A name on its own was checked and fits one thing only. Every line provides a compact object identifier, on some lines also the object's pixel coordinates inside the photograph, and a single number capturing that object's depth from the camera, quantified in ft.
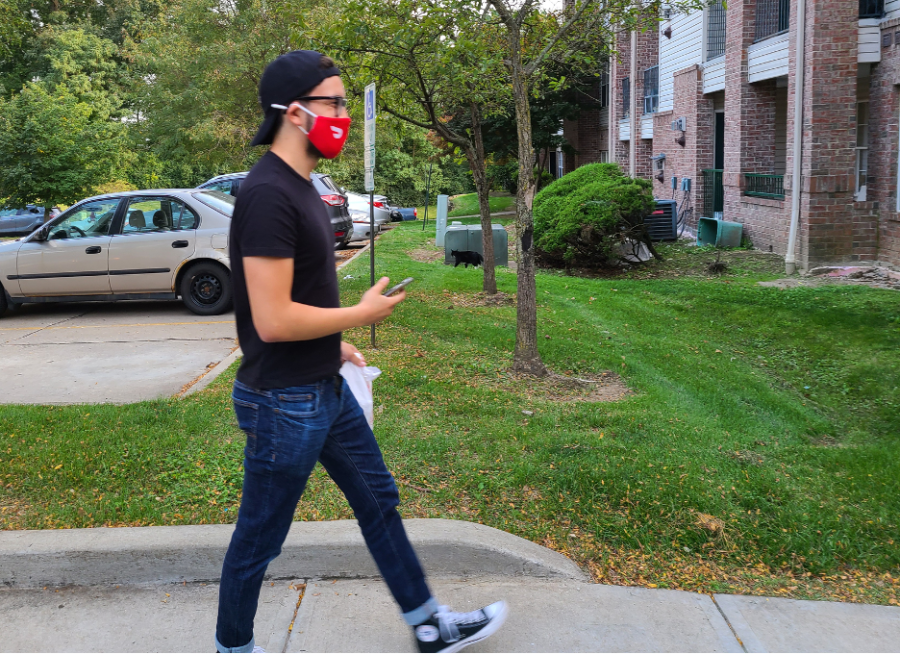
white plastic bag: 9.90
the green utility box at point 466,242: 51.85
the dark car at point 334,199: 55.42
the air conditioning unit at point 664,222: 63.46
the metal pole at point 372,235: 26.34
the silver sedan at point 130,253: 35.27
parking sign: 24.67
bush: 45.60
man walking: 8.35
